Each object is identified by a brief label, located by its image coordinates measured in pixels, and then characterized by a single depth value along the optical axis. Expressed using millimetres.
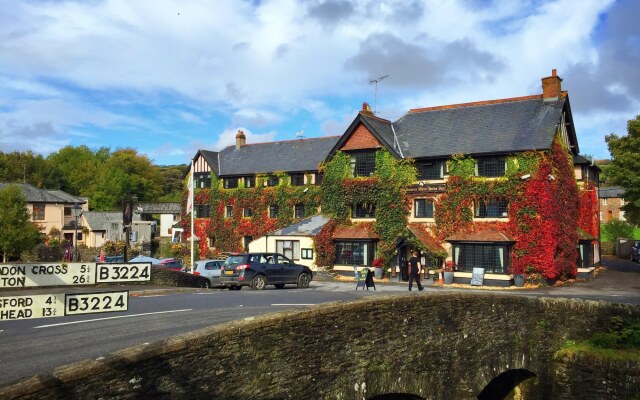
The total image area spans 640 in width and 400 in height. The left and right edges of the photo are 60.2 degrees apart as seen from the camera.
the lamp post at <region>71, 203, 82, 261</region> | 31383
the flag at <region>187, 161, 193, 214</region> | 36094
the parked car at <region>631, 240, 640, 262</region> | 51188
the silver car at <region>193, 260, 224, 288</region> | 31312
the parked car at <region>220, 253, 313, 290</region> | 25734
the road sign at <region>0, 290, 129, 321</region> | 7105
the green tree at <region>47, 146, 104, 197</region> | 96188
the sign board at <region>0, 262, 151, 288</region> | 7383
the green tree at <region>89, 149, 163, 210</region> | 87312
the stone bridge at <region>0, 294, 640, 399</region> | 8078
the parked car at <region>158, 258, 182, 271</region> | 36541
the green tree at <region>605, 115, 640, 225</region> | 39094
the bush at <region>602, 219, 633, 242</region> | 63531
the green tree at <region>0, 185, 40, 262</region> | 43188
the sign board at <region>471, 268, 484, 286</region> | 32594
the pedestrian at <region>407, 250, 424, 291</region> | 23078
